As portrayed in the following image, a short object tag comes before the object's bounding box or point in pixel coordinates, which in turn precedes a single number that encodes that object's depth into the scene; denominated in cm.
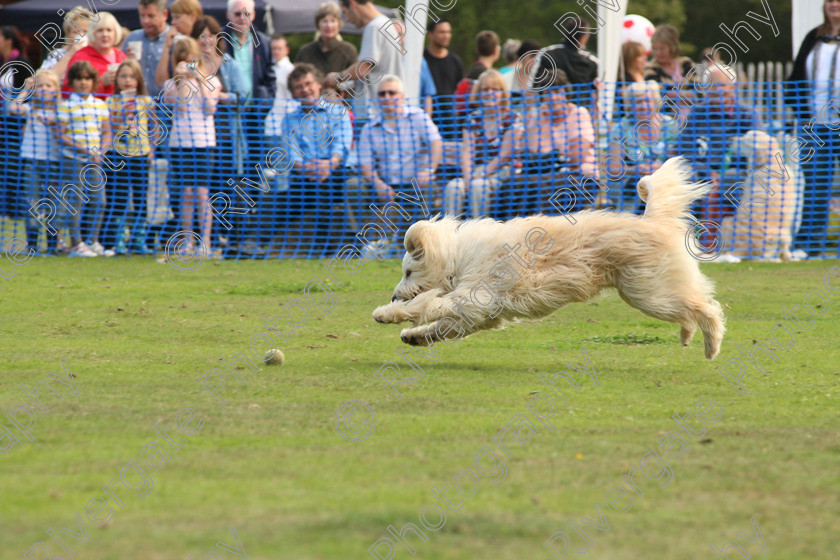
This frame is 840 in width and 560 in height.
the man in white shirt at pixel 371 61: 1338
